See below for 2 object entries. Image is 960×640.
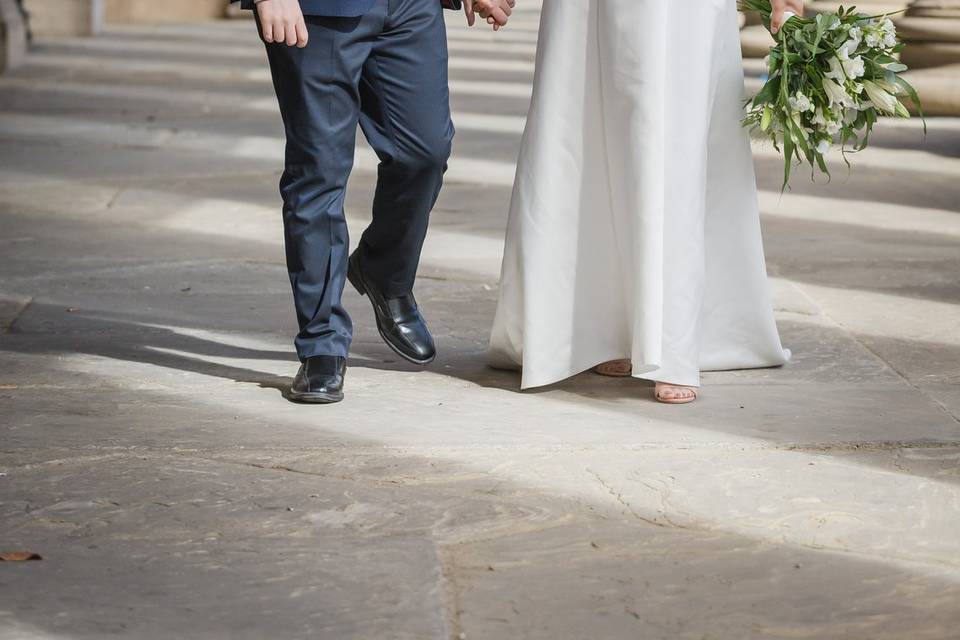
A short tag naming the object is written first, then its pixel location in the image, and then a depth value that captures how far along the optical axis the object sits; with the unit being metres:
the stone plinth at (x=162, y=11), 20.19
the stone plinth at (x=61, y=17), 17.72
